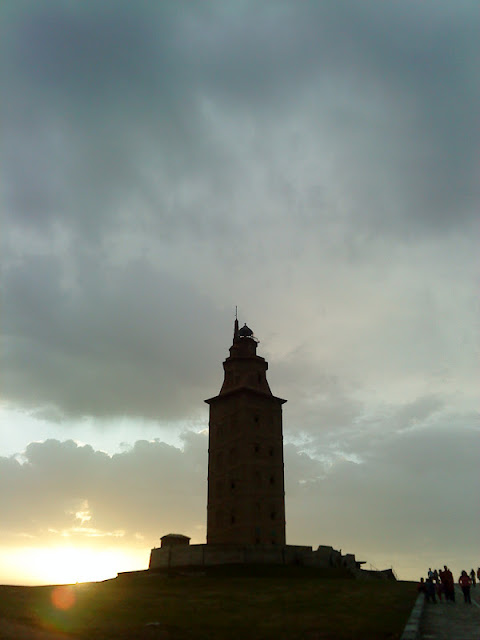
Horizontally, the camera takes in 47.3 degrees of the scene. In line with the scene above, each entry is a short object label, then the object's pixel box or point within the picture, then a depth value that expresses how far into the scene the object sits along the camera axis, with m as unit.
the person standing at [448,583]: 27.69
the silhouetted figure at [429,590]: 27.69
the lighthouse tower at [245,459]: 61.41
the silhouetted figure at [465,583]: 26.69
